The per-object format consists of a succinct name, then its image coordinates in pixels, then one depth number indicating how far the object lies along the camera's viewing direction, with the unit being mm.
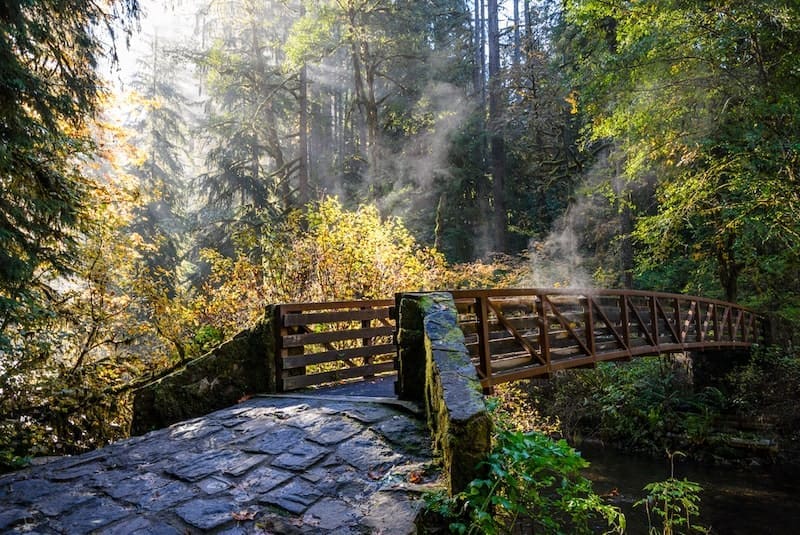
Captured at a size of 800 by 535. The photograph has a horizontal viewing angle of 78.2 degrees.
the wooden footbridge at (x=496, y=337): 5910
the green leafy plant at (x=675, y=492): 4113
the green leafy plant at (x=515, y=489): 2941
